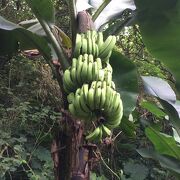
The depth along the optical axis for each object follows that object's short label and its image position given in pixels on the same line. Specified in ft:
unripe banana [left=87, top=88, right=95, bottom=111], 3.76
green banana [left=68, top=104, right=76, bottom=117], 3.98
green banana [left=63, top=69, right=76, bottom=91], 4.15
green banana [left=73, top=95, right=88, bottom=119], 3.88
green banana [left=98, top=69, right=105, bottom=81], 3.95
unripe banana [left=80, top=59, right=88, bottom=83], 4.00
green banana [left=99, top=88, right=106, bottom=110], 3.76
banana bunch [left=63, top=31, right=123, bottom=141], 3.83
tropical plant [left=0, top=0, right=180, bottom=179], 3.98
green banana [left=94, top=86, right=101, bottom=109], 3.75
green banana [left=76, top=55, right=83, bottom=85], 4.07
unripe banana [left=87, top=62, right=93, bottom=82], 3.99
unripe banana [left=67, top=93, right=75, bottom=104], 4.11
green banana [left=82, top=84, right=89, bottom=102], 3.81
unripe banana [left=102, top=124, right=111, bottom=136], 3.95
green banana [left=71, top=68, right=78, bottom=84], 4.11
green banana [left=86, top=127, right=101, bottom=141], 3.93
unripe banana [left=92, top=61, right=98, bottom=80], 3.99
